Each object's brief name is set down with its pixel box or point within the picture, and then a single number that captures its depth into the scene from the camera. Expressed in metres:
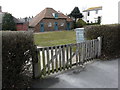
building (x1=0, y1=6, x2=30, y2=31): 29.40
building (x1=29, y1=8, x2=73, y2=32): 28.86
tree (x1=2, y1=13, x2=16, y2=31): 23.95
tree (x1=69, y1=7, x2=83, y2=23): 36.51
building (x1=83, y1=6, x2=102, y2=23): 37.06
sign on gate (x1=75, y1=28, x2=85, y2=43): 8.47
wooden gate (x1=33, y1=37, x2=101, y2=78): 4.03
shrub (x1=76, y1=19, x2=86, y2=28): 31.43
